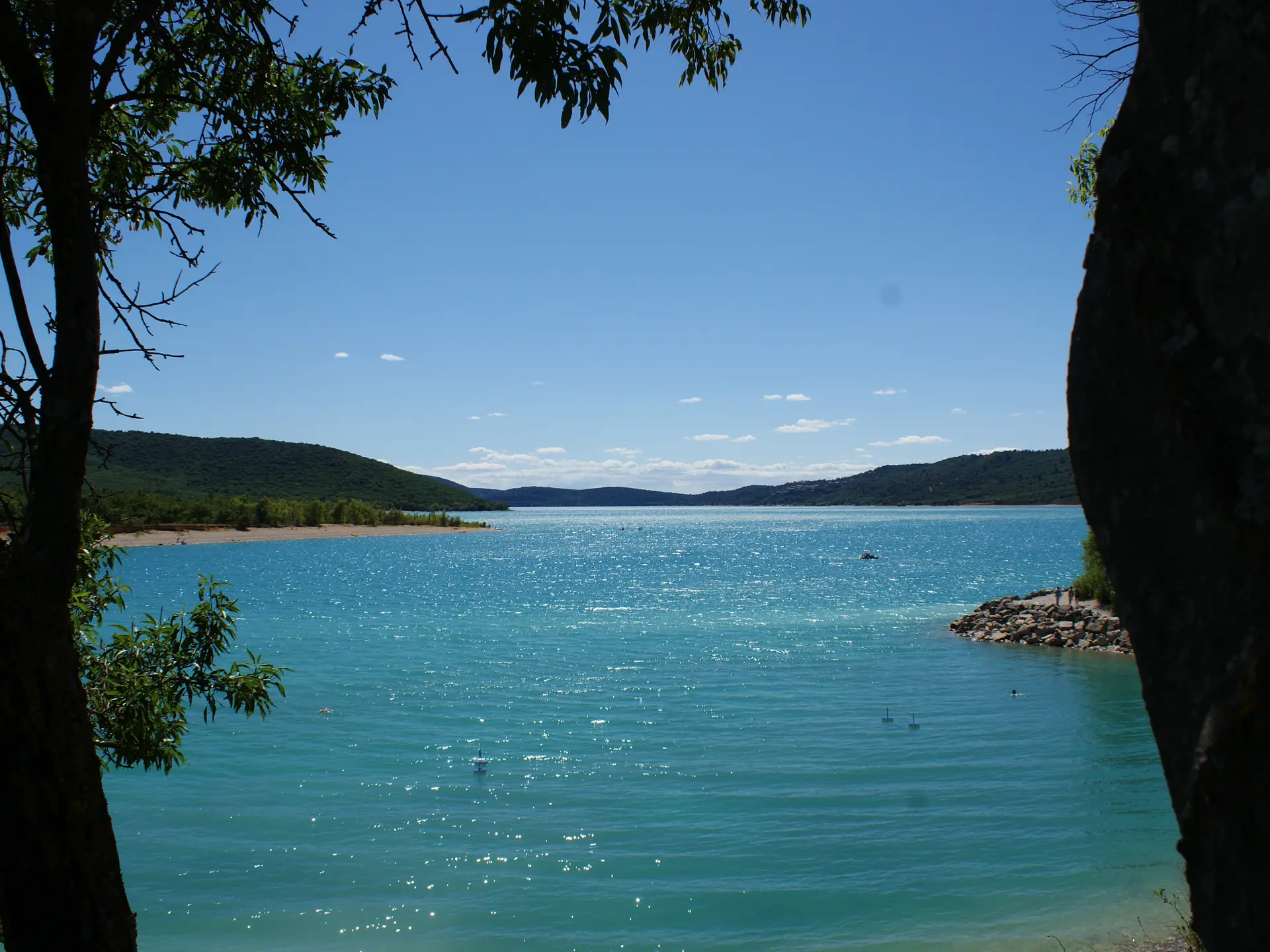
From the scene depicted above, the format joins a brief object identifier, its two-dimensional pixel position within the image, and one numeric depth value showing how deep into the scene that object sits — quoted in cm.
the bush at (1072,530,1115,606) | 3741
